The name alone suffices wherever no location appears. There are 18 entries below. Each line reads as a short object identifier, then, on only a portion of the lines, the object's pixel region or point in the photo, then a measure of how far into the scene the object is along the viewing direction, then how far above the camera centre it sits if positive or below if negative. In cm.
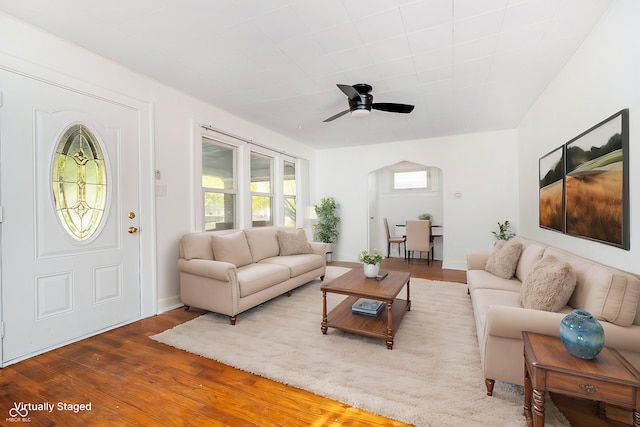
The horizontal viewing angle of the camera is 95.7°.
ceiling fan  335 +127
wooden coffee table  253 -102
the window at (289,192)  615 +46
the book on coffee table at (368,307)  287 -96
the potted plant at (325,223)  670 -24
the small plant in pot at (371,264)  312 -56
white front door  227 -13
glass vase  133 -58
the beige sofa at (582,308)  156 -63
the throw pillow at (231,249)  353 -44
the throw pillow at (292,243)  457 -48
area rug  174 -117
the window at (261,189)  523 +45
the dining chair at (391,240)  698 -68
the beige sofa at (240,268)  304 -68
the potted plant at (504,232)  522 -39
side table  122 -74
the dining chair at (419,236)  634 -54
